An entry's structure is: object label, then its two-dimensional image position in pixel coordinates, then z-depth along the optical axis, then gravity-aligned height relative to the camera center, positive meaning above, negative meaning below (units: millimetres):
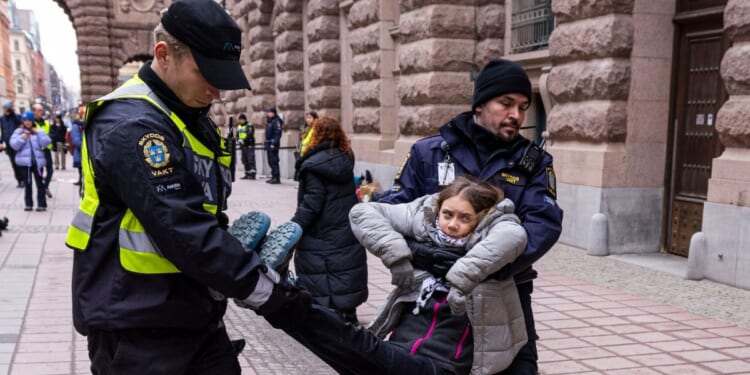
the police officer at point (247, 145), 18359 -651
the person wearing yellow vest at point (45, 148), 11891 -521
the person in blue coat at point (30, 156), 11008 -616
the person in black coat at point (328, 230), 5129 -839
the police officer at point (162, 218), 1885 -286
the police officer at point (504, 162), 2627 -156
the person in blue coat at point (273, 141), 16844 -499
